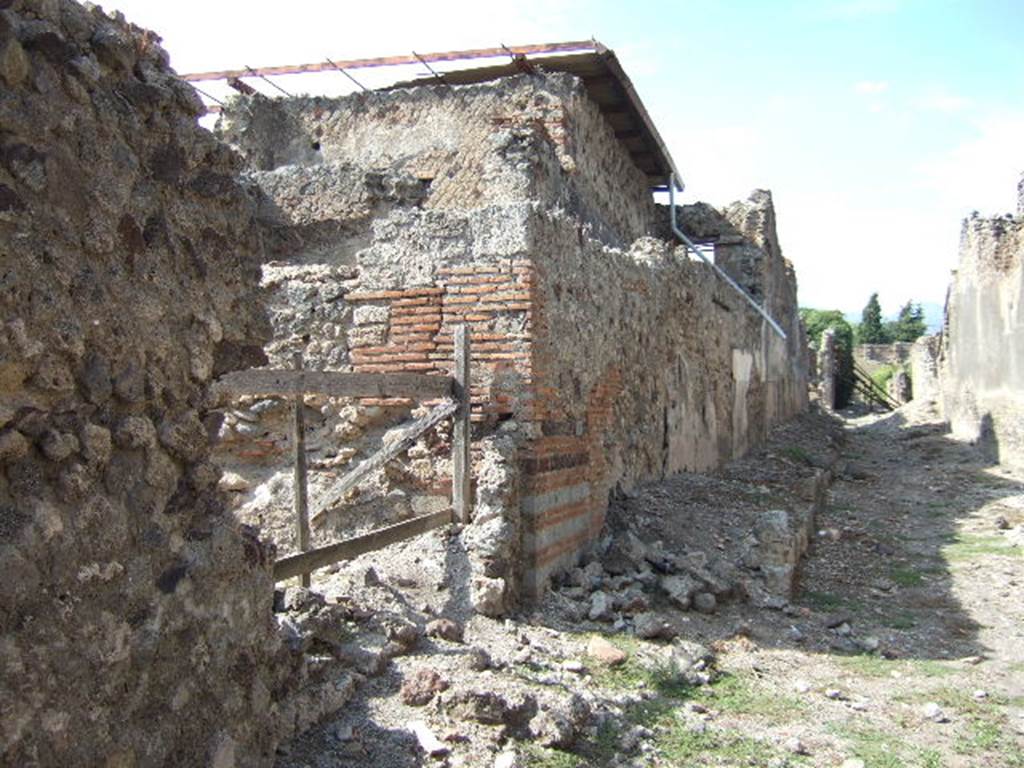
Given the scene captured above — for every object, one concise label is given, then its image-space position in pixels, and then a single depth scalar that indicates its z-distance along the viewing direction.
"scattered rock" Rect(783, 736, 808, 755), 4.01
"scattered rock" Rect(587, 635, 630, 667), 4.71
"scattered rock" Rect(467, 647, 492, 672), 4.10
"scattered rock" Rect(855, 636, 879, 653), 5.68
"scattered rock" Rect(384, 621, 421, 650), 4.09
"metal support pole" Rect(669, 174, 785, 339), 12.08
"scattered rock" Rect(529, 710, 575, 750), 3.61
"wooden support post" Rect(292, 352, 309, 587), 4.46
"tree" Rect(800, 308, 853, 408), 31.23
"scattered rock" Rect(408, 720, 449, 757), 3.30
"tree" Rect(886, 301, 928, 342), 48.88
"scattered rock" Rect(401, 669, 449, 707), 3.62
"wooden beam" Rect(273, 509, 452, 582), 3.85
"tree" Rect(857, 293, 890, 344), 47.94
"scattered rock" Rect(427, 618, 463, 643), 4.43
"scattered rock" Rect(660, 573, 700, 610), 5.93
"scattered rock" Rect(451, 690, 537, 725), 3.56
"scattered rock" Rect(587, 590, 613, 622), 5.48
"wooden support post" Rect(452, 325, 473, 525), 5.34
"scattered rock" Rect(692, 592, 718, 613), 5.99
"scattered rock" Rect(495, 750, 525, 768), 3.34
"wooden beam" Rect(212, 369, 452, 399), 4.17
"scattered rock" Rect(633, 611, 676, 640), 5.25
